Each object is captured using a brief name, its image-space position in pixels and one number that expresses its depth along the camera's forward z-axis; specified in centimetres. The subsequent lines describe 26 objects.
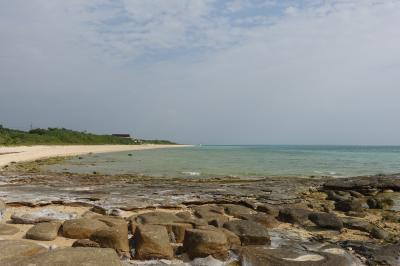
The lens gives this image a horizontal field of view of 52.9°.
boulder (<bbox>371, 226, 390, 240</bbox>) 971
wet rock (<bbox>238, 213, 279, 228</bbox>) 1072
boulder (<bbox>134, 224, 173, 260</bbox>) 743
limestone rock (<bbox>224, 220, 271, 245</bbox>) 855
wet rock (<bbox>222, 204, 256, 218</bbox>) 1178
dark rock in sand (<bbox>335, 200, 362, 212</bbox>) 1363
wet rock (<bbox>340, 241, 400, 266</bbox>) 785
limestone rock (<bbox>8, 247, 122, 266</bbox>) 562
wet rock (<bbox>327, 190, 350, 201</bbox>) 1603
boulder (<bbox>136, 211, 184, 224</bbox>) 958
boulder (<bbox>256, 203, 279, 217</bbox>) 1223
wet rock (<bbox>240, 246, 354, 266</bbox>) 723
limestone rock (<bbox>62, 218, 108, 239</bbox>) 827
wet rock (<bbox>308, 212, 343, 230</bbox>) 1059
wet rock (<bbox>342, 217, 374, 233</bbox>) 1059
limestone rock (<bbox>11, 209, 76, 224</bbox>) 947
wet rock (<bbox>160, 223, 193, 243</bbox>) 862
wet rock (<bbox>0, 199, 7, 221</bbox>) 1001
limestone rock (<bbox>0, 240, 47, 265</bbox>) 604
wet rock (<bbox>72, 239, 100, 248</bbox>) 753
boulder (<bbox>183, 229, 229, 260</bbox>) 753
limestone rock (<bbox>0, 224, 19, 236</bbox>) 840
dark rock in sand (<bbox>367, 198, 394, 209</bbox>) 1479
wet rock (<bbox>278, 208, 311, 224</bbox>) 1126
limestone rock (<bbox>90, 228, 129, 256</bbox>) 756
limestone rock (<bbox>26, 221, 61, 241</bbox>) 813
